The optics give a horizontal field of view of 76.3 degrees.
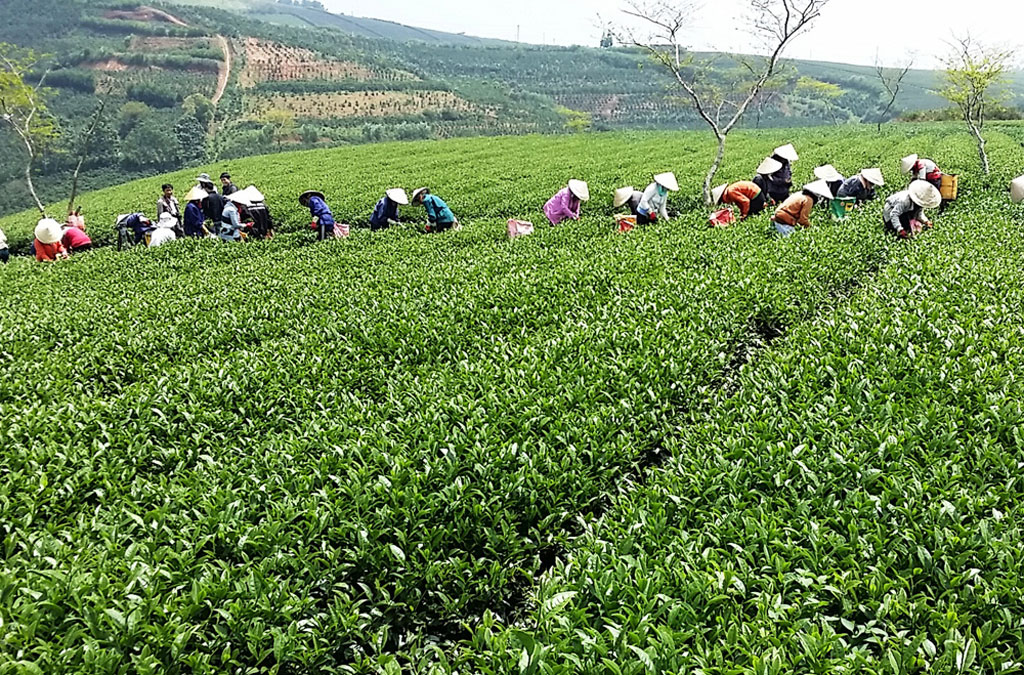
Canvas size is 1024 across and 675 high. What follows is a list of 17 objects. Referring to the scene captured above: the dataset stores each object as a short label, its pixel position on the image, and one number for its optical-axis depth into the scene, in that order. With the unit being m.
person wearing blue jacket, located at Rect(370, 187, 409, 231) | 13.27
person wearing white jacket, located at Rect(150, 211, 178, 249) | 12.95
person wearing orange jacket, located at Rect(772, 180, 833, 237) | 9.82
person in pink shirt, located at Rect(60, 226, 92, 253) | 13.39
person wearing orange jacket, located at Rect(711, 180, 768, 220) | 11.40
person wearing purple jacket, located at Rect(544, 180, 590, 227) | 12.55
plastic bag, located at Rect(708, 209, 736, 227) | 11.01
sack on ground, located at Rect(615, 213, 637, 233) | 11.54
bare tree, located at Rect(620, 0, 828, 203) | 14.17
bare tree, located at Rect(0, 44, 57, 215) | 17.81
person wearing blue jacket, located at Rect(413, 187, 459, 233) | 12.70
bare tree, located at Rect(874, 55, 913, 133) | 94.50
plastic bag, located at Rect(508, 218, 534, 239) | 11.82
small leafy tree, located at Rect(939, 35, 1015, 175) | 18.30
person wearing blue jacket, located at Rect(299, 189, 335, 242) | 13.24
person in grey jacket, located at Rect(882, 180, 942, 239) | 9.05
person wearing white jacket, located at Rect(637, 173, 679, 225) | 11.94
